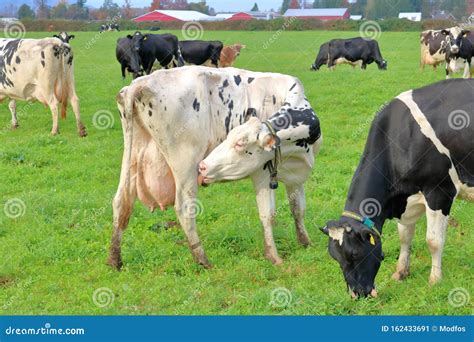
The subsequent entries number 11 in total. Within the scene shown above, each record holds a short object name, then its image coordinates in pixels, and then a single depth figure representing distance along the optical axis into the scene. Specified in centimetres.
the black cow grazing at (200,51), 2530
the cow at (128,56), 2059
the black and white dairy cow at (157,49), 2094
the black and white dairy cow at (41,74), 1262
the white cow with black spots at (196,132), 606
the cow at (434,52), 2414
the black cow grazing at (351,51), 2758
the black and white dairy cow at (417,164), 542
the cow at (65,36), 1722
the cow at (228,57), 2591
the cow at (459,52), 2005
